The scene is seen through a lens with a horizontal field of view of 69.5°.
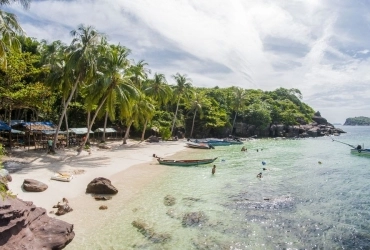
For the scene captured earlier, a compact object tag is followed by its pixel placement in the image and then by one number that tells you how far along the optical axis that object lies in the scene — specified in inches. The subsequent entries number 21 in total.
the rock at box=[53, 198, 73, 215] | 492.3
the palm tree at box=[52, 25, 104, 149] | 974.4
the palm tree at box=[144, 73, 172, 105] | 1825.8
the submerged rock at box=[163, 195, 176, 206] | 600.7
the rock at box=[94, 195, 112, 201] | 592.2
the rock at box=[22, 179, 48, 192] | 565.3
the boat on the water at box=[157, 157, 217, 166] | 1036.5
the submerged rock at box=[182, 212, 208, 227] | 498.5
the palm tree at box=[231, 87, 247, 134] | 2610.7
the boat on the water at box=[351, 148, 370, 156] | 1589.9
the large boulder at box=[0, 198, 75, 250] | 341.4
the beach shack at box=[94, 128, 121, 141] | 1632.0
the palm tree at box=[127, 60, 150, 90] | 1441.9
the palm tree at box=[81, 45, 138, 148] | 1080.2
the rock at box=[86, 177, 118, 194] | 623.2
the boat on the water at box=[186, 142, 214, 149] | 1708.9
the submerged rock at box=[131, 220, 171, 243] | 433.8
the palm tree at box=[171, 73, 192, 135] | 2048.5
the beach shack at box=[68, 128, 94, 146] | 1323.3
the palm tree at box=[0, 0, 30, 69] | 648.4
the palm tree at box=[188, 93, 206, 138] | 2285.4
